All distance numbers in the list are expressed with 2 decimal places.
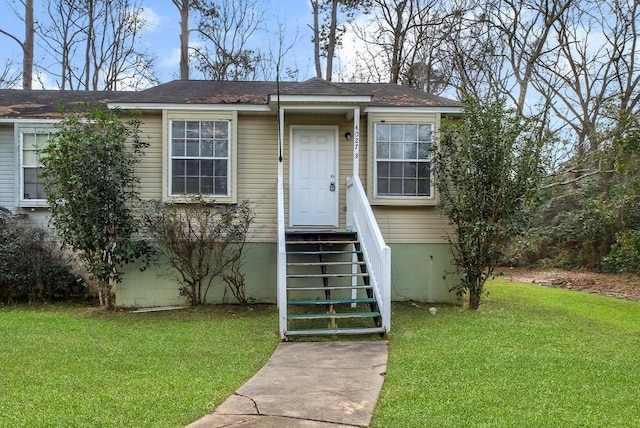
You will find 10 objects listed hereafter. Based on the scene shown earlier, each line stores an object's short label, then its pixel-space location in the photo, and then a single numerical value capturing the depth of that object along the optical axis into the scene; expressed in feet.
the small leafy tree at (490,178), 27.78
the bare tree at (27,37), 63.77
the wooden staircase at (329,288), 23.13
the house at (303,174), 30.94
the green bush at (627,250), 27.99
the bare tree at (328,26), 72.23
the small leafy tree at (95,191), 27.70
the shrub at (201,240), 29.22
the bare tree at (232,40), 74.64
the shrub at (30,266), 30.60
